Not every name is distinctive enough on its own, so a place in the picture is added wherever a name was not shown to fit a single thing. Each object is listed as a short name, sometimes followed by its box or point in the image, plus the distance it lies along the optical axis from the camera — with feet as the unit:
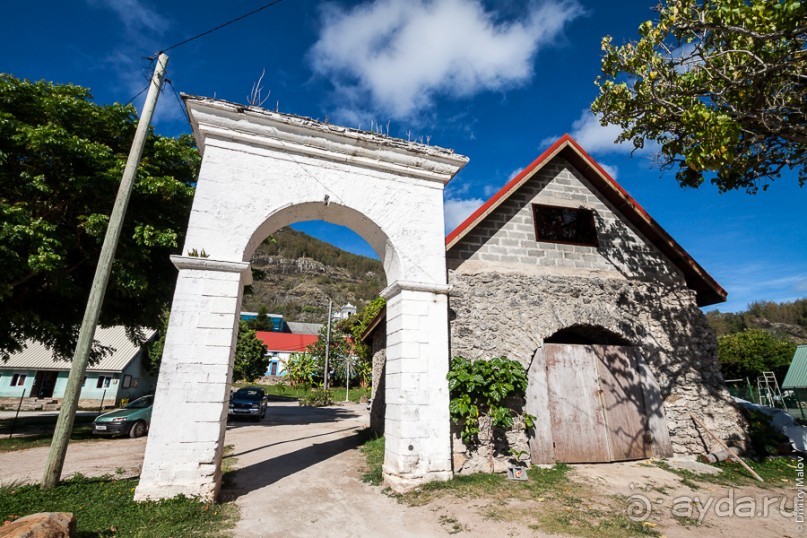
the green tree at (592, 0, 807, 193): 17.26
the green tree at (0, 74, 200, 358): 27.48
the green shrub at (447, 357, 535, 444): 21.24
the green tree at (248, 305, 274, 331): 185.12
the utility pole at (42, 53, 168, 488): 17.24
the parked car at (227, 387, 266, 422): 55.01
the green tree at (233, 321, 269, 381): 124.06
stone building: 24.71
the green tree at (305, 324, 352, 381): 119.24
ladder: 62.85
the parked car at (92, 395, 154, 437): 36.68
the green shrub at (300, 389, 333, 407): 84.84
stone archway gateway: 17.35
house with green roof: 88.43
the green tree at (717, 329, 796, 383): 105.53
